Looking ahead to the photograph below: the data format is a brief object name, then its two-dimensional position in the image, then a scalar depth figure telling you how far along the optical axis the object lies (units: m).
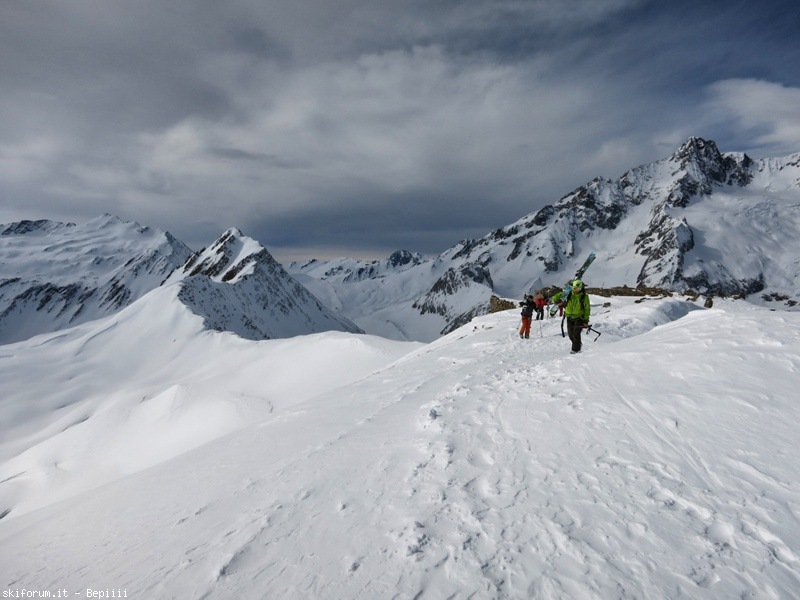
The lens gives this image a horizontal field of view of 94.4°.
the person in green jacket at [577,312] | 12.60
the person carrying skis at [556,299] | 21.83
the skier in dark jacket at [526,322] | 17.45
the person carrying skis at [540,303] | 21.21
